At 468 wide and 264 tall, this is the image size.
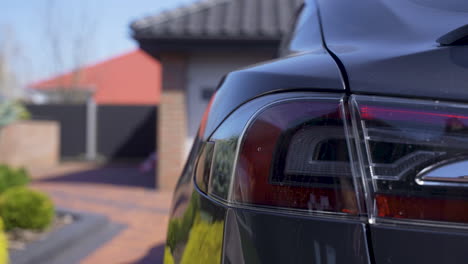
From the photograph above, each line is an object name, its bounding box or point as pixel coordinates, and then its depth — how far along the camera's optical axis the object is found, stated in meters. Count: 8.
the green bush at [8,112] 7.64
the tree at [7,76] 29.78
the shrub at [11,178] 4.72
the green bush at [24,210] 3.83
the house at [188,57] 7.07
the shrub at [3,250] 2.12
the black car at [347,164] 0.81
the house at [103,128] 14.30
